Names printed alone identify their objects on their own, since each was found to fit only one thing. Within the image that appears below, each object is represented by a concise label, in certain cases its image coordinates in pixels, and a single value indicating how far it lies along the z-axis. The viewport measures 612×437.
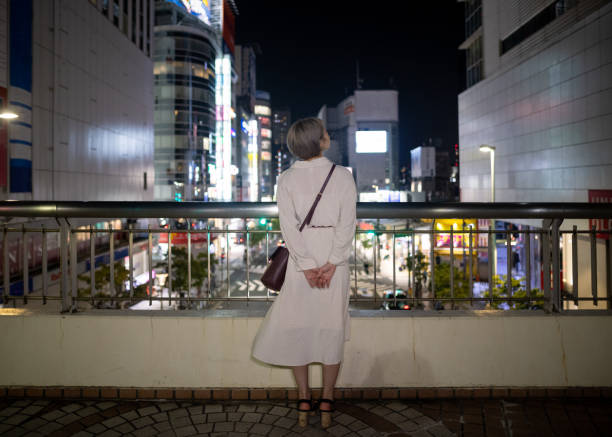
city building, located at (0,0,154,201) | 25.41
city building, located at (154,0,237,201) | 68.75
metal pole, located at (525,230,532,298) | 4.40
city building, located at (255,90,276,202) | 173.75
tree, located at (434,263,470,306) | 20.39
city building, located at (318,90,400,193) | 171.00
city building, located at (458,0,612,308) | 22.86
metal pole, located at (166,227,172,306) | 4.04
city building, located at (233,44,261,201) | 111.25
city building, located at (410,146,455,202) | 141.25
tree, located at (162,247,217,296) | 26.22
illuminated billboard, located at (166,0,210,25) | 79.50
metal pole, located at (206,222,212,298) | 4.26
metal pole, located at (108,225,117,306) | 4.36
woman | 3.32
